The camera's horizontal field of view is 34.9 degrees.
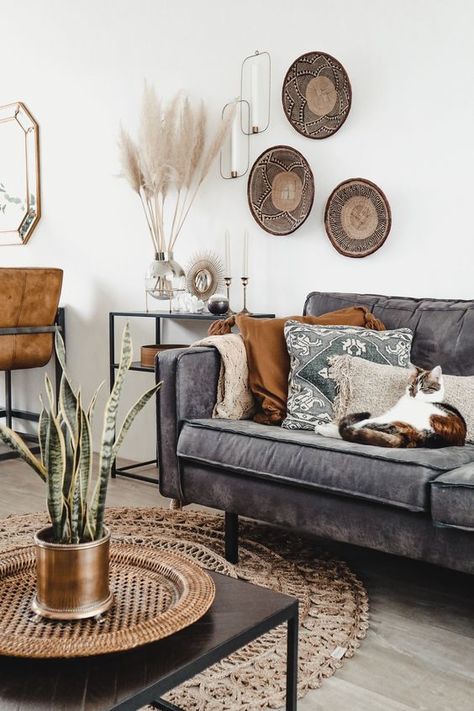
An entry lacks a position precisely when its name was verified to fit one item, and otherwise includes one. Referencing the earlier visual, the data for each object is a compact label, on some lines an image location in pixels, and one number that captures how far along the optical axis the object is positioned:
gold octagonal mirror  4.39
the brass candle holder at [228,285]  3.39
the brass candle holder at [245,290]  3.29
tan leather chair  3.68
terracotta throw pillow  2.64
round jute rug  1.72
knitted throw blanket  2.63
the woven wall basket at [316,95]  3.14
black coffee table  1.03
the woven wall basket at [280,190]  3.27
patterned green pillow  2.54
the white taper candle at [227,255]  3.60
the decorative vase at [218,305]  3.32
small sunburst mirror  3.64
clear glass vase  3.57
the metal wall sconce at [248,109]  3.38
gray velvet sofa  1.97
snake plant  1.20
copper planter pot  1.20
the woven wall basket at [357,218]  3.07
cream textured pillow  2.37
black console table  3.37
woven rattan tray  1.12
